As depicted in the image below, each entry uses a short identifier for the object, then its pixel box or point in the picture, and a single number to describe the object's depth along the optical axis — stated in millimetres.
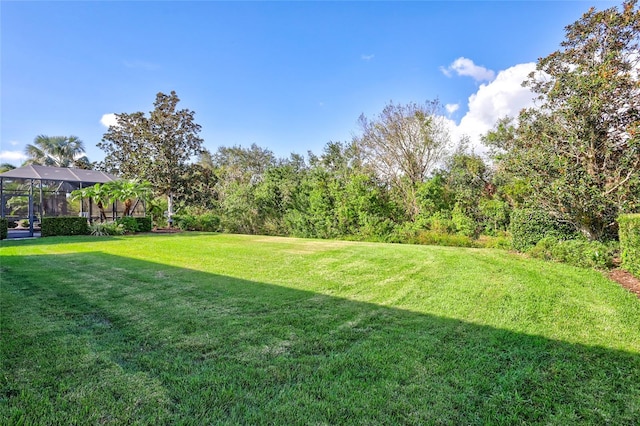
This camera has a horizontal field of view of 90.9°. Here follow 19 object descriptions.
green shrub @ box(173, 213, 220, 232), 17844
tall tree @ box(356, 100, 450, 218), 14758
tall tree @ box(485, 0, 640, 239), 7355
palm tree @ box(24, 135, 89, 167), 25375
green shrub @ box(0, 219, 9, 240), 12333
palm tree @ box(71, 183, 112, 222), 14867
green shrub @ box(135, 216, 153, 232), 16094
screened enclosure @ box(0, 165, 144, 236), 14625
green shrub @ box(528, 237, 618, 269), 6480
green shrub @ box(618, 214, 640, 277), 5586
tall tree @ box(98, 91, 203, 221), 20188
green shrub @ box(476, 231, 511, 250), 9539
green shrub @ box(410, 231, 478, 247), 11031
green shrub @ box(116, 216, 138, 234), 15171
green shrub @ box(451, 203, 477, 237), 11906
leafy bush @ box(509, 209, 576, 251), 8320
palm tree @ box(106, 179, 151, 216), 15133
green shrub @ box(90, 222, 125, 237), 14057
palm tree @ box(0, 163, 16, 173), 24938
